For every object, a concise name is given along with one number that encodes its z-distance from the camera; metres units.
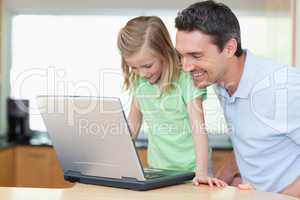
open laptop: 1.68
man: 1.87
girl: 1.96
